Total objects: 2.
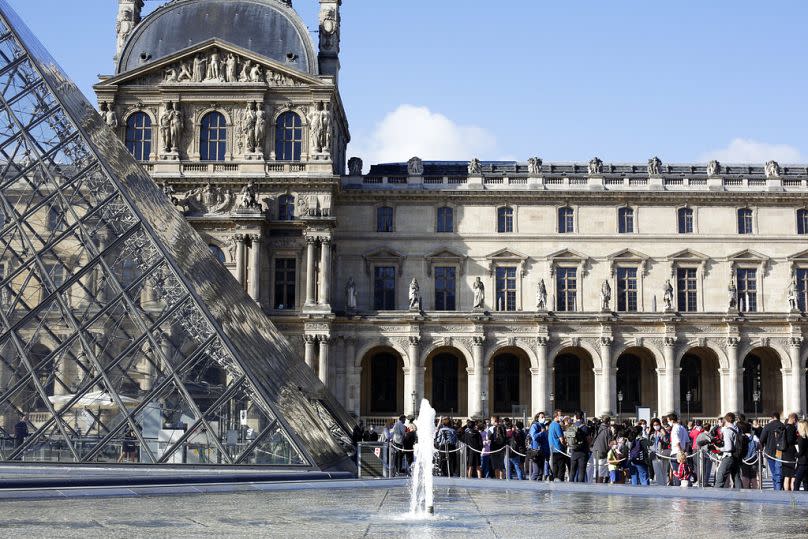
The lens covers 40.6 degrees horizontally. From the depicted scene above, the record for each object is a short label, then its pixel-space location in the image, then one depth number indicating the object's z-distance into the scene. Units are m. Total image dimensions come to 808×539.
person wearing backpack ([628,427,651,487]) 20.95
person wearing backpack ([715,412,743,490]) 19.25
